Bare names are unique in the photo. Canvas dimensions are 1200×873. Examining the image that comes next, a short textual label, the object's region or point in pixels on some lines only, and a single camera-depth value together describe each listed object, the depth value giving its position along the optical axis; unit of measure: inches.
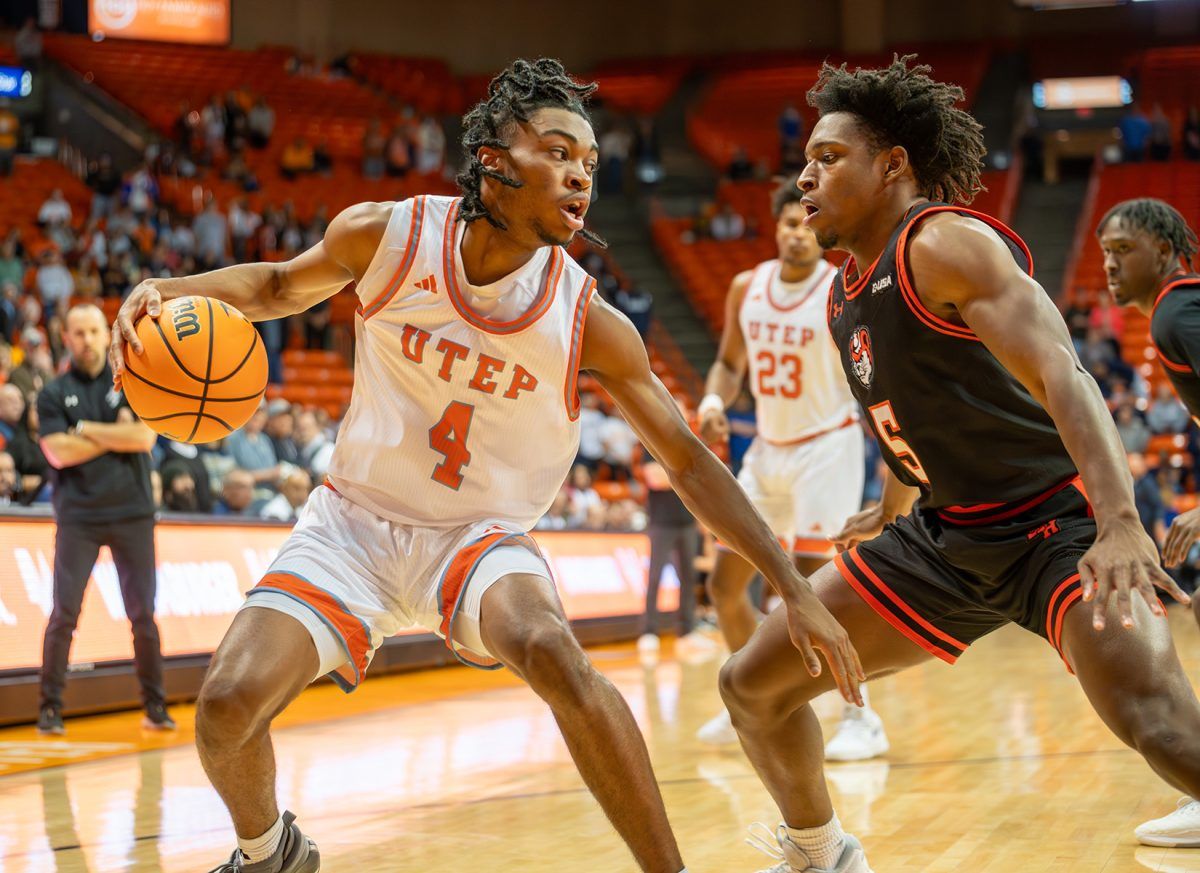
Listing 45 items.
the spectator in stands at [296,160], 872.3
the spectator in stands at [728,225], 911.0
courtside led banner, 294.7
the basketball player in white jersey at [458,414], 139.5
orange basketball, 147.5
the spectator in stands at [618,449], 679.7
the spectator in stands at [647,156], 983.6
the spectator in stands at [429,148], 920.3
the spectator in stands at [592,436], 676.1
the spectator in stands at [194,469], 381.1
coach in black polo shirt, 281.9
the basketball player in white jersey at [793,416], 261.7
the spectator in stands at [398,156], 904.3
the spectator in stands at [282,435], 474.9
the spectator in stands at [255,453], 447.8
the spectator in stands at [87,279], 626.5
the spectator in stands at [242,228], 732.7
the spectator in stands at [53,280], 604.4
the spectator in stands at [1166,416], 675.4
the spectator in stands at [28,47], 858.8
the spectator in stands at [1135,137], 923.4
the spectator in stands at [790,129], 976.3
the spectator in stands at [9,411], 386.6
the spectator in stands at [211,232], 713.6
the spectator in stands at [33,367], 426.6
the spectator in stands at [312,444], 468.8
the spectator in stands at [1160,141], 909.8
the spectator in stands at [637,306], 774.5
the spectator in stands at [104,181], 763.4
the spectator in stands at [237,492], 390.6
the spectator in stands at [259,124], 888.9
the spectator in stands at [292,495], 402.9
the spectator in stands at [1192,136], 903.1
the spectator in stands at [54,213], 700.0
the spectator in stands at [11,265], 599.5
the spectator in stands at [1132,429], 629.0
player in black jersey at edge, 186.4
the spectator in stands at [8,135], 771.4
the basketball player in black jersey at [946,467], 120.1
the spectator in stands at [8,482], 358.9
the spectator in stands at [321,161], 884.7
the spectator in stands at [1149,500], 575.2
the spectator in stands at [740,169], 973.8
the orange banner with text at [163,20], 930.1
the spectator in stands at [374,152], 904.9
